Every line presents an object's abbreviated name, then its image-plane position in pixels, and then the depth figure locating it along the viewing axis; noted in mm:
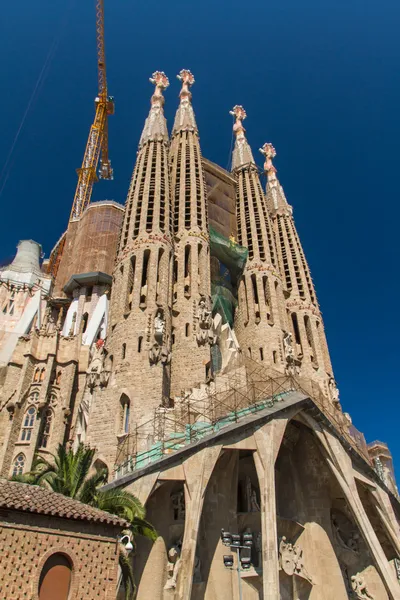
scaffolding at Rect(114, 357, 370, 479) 20344
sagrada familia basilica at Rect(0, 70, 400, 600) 19906
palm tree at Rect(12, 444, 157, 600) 15672
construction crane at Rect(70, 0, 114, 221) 56038
